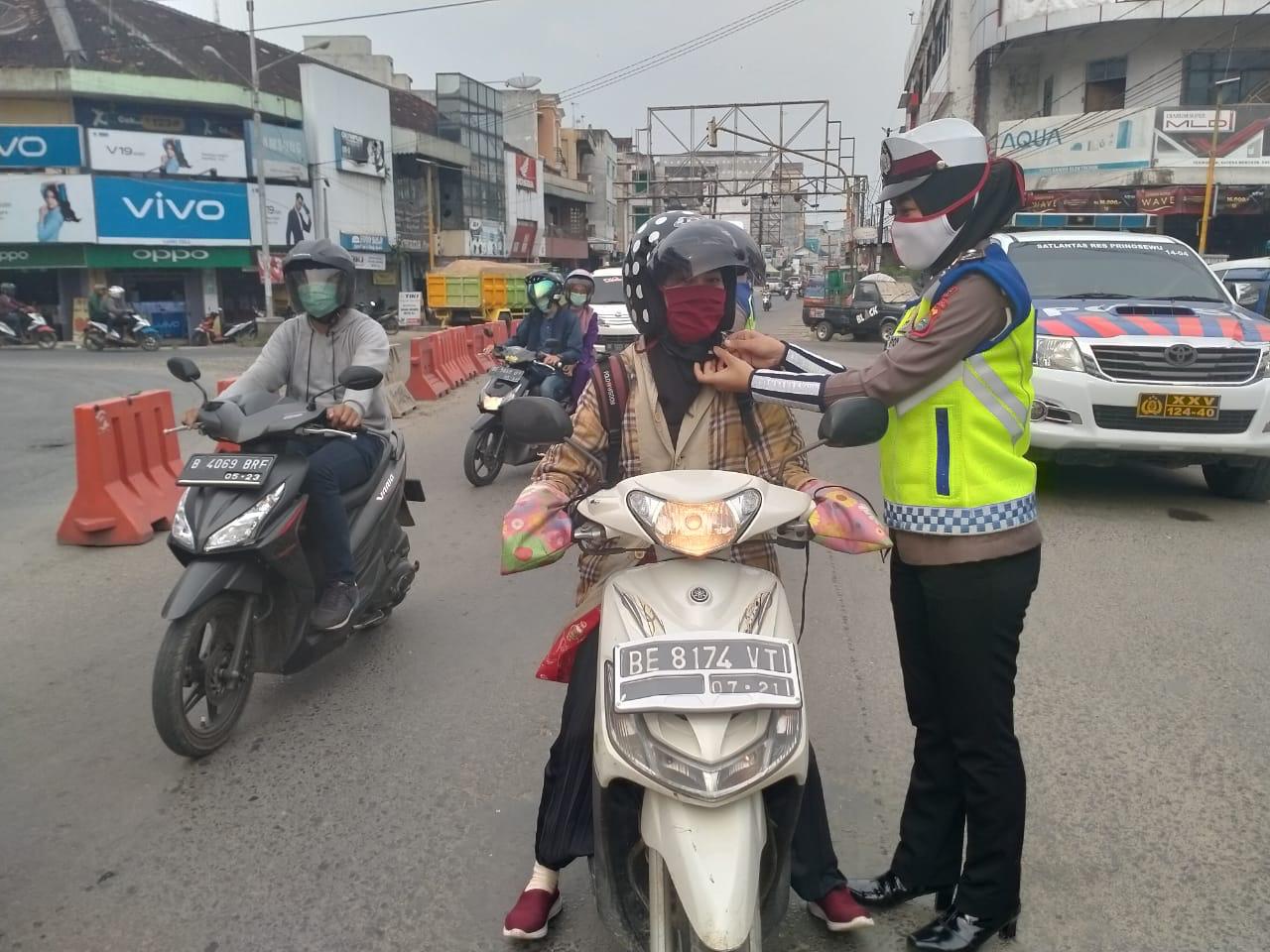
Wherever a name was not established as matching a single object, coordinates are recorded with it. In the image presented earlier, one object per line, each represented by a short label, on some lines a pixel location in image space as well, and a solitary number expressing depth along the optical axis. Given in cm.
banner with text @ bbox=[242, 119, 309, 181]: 3375
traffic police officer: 237
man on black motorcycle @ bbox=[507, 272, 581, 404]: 922
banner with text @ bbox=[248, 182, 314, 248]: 3322
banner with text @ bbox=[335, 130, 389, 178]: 3725
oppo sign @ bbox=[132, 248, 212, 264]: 3095
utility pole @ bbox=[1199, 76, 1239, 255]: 2448
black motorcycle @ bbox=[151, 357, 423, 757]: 361
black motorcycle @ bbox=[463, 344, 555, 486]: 873
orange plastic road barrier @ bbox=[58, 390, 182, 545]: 671
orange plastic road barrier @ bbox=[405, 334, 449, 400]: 1477
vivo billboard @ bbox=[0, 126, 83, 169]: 2958
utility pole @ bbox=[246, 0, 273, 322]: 2911
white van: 1353
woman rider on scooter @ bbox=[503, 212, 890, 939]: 252
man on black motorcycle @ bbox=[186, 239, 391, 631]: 425
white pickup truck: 686
